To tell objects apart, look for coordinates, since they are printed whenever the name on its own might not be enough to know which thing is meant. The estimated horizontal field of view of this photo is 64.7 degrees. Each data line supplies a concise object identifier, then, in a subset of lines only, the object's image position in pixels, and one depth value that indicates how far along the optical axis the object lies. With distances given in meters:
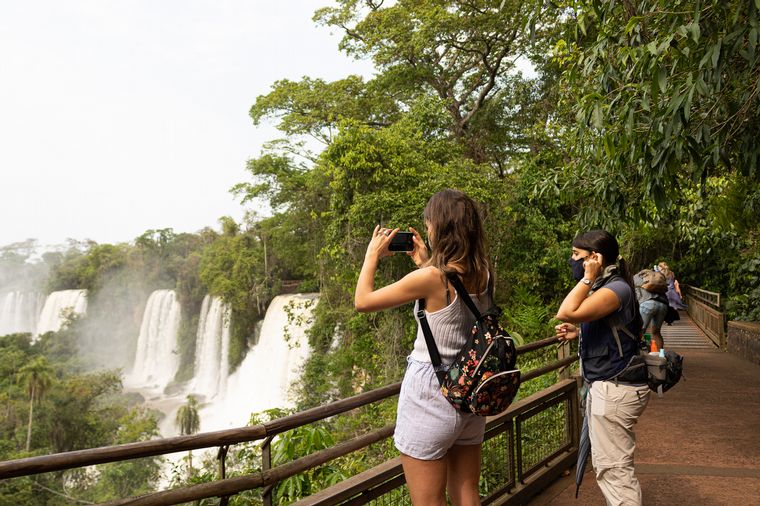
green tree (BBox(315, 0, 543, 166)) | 16.75
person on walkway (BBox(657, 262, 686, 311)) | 12.10
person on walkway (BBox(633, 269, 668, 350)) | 7.12
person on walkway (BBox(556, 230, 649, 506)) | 2.62
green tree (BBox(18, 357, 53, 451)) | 29.30
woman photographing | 1.82
